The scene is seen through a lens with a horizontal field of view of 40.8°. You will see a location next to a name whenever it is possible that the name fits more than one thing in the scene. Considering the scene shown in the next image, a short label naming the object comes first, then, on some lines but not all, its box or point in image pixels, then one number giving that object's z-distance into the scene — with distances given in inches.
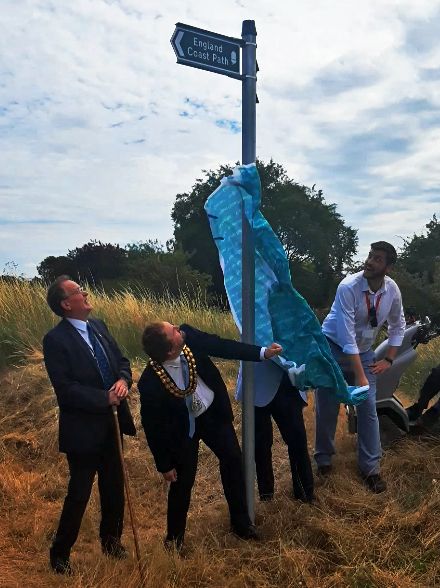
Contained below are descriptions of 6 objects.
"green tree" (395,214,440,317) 917.8
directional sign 119.5
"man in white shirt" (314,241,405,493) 155.8
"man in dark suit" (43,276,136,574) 124.0
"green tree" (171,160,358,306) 1250.0
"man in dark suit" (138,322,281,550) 126.2
